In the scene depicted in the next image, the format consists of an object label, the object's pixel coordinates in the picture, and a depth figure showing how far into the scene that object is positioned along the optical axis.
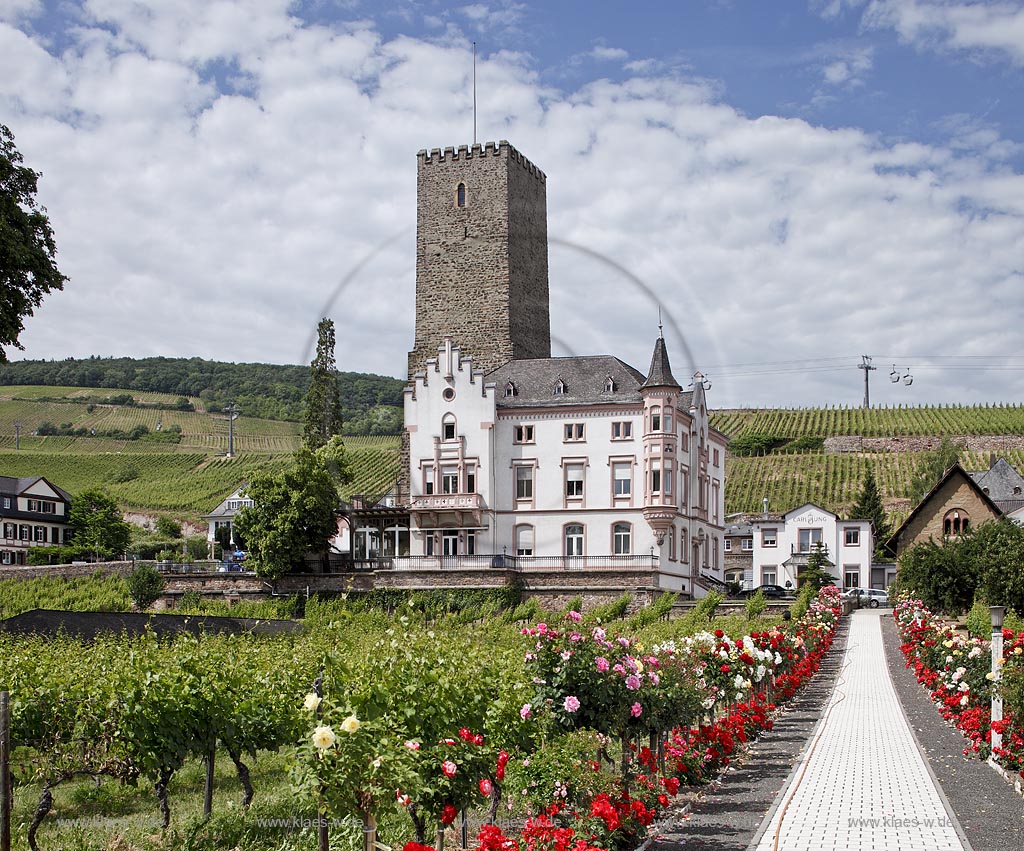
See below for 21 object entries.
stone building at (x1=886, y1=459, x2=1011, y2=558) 87.19
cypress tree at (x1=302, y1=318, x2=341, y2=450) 84.62
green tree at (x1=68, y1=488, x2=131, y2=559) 106.25
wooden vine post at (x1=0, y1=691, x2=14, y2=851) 12.79
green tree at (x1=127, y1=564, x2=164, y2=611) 73.19
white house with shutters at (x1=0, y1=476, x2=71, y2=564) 110.12
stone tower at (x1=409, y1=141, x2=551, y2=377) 81.81
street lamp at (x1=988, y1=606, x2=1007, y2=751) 22.05
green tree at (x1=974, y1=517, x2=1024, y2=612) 48.81
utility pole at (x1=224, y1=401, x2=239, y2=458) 146.69
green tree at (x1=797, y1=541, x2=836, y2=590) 77.12
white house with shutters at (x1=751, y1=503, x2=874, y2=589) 93.75
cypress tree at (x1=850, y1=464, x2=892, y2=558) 113.94
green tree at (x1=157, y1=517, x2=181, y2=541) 114.88
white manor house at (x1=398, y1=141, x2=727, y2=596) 70.75
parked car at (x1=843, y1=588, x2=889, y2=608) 80.94
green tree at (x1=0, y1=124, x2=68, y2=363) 31.62
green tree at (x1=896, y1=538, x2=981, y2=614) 55.41
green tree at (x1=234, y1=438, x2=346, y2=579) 71.38
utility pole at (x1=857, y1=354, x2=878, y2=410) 175.25
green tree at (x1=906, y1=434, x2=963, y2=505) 126.45
